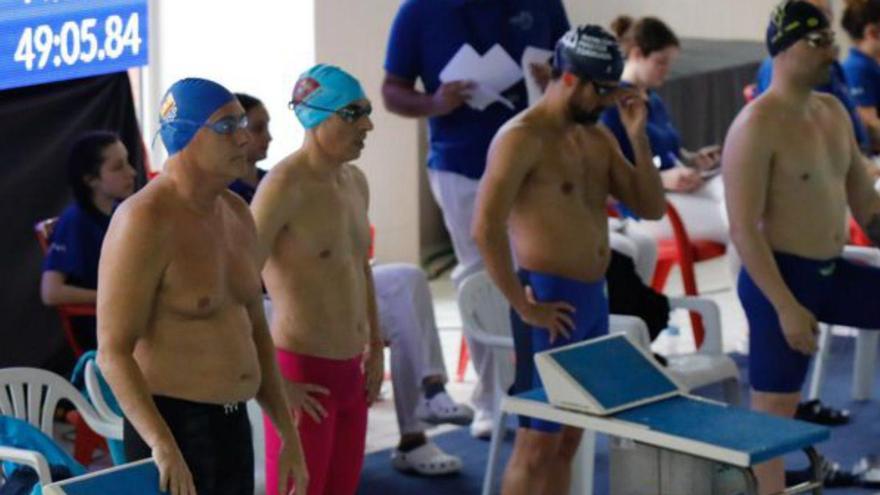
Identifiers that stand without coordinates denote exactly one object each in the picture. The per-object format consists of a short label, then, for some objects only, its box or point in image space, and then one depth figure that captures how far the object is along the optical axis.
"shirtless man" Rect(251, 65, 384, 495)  8.20
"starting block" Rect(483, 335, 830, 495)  7.34
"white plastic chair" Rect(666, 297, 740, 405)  11.71
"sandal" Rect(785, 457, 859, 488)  11.41
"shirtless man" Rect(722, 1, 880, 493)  9.72
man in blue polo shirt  12.18
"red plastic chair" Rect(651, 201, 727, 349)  15.09
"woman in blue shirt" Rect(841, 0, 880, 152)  15.47
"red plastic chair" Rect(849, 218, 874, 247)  15.43
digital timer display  12.57
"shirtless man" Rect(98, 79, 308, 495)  6.47
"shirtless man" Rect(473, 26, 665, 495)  8.99
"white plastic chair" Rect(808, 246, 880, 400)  13.53
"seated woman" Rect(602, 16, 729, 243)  14.73
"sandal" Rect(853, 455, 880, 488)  11.44
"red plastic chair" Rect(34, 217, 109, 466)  11.62
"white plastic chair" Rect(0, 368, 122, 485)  9.73
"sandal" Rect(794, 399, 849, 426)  13.22
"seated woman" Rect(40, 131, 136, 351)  11.95
